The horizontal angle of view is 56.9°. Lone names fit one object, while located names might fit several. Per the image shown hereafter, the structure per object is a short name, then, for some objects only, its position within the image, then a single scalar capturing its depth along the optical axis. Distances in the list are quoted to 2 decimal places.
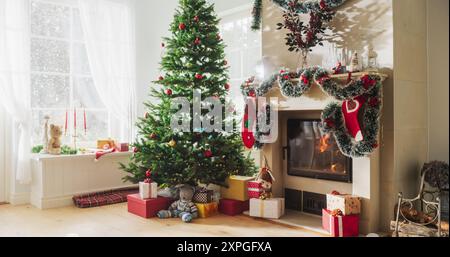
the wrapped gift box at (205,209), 3.91
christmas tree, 4.04
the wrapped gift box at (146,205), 3.89
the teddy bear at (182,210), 3.81
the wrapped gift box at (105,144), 5.01
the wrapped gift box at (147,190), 3.95
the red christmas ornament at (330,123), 3.39
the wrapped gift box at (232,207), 3.99
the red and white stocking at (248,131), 4.01
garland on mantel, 3.20
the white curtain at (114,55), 5.18
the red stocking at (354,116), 3.25
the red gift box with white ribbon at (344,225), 3.25
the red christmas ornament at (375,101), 3.20
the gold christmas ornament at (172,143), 3.97
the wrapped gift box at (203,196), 4.01
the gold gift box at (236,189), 4.01
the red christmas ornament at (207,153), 4.00
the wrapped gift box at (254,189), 3.88
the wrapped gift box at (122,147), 5.04
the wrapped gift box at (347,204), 3.28
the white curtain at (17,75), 4.40
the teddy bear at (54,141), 4.52
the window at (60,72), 4.80
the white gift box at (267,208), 3.77
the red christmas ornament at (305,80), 3.47
